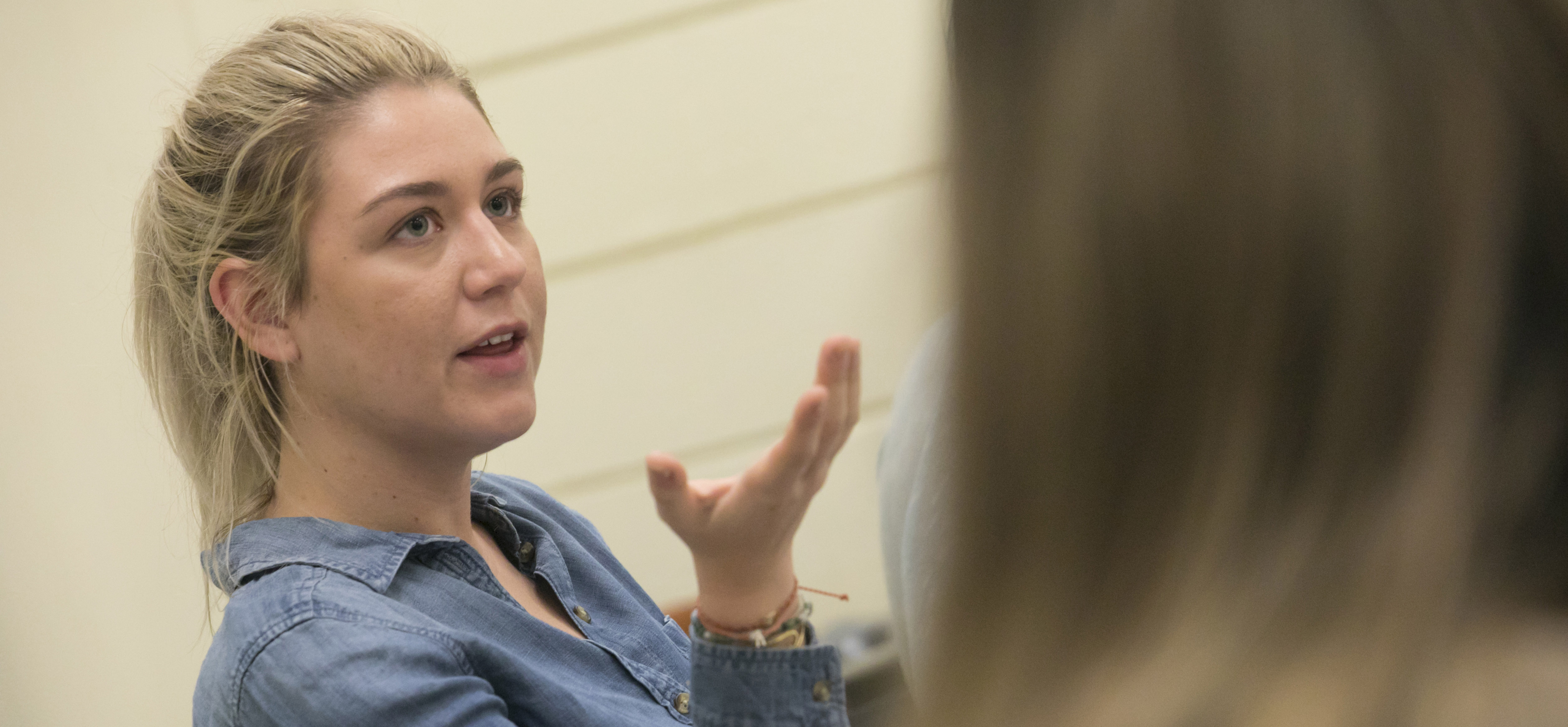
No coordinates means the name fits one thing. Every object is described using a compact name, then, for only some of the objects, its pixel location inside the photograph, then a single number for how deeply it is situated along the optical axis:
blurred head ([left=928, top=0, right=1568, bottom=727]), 2.44
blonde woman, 3.64
